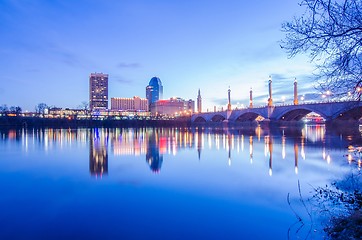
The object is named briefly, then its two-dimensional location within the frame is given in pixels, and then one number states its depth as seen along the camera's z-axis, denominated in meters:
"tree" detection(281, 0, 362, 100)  6.88
